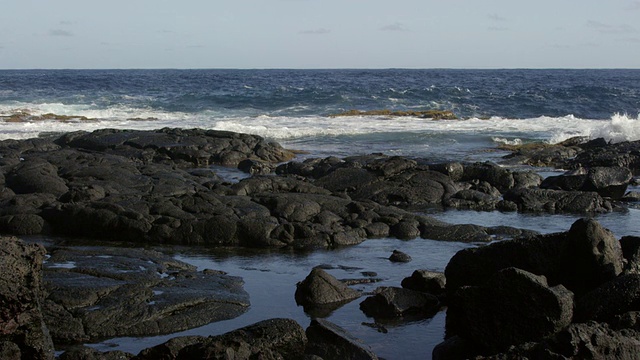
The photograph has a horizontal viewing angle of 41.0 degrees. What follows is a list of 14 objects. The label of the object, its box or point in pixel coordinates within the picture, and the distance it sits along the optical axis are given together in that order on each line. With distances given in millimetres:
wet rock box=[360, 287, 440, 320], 10141
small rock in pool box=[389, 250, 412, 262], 13219
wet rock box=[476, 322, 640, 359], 6832
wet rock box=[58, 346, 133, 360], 7648
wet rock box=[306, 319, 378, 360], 8406
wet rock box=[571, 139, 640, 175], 25172
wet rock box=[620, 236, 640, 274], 9742
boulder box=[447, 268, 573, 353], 8195
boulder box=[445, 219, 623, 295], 9664
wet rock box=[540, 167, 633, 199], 20453
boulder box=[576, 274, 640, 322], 8203
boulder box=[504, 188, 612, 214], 18500
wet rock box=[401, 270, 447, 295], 11023
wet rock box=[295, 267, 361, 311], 10484
